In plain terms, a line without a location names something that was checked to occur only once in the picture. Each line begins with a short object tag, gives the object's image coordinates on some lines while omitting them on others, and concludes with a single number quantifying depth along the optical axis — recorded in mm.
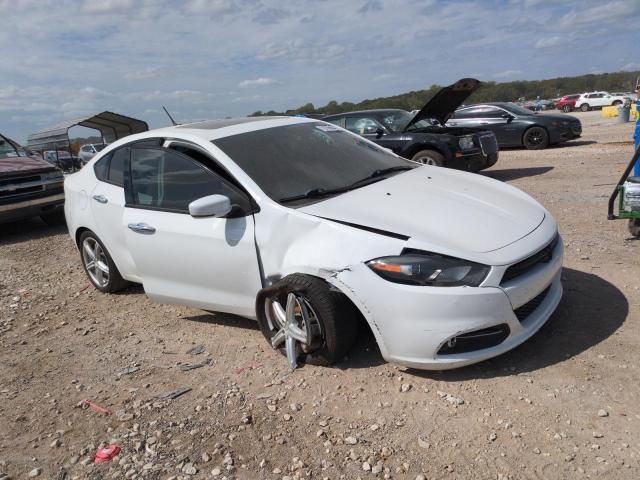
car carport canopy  11500
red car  45500
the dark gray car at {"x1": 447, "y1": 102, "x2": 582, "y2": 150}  14609
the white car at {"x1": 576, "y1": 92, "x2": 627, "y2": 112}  42250
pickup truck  8422
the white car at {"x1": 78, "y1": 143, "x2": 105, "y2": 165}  20923
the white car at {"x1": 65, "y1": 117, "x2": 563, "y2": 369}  2916
